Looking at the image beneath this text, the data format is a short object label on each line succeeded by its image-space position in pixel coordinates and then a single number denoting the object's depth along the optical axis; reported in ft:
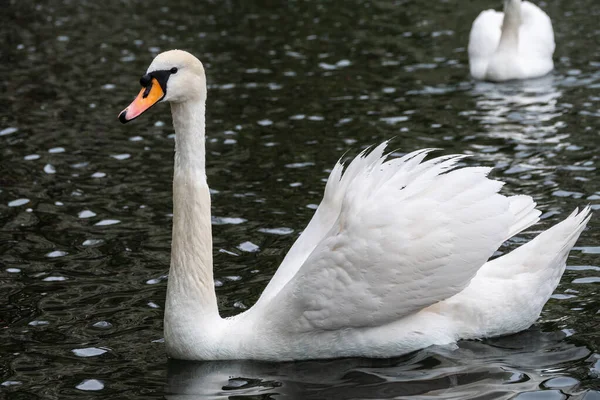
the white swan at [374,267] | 40.37
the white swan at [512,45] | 95.76
